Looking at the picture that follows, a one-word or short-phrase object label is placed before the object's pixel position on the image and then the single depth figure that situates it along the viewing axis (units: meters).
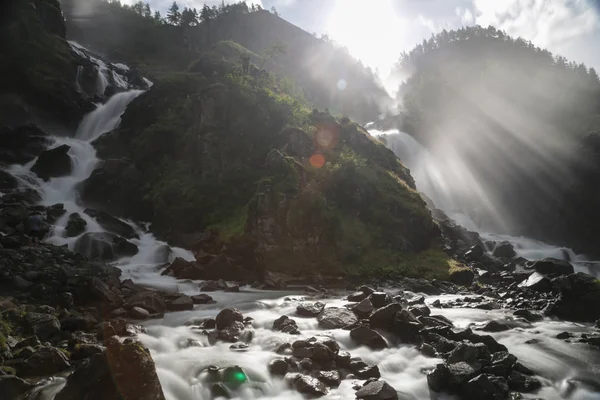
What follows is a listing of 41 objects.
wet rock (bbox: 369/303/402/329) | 17.91
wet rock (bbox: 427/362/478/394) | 12.09
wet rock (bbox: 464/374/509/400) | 11.53
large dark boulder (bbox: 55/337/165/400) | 9.16
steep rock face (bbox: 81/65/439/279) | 35.66
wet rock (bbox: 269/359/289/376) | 12.86
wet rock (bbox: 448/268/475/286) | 34.81
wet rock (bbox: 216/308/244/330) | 17.47
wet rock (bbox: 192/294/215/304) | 22.92
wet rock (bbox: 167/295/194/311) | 20.89
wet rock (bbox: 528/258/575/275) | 31.09
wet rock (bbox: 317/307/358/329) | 18.11
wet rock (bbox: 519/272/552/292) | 27.61
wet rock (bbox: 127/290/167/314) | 19.66
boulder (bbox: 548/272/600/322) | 21.50
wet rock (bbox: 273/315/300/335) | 17.19
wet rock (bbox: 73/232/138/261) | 32.72
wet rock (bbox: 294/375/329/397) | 11.57
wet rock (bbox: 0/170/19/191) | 39.94
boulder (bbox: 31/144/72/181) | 46.19
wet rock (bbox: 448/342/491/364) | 13.56
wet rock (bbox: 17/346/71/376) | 11.05
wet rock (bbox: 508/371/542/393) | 12.49
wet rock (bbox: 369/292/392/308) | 20.52
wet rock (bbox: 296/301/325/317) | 20.30
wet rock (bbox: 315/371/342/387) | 12.17
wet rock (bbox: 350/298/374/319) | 19.52
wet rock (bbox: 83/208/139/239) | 38.88
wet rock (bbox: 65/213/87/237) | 34.56
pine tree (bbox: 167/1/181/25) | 143.23
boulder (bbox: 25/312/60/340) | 13.55
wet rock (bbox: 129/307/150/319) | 18.66
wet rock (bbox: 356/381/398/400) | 11.26
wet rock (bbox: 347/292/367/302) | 24.28
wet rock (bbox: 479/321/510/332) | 19.09
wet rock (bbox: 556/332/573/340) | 17.94
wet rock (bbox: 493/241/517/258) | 46.52
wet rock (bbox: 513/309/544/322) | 21.54
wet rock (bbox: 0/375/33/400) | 9.58
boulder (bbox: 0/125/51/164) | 47.66
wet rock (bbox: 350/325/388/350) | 16.05
